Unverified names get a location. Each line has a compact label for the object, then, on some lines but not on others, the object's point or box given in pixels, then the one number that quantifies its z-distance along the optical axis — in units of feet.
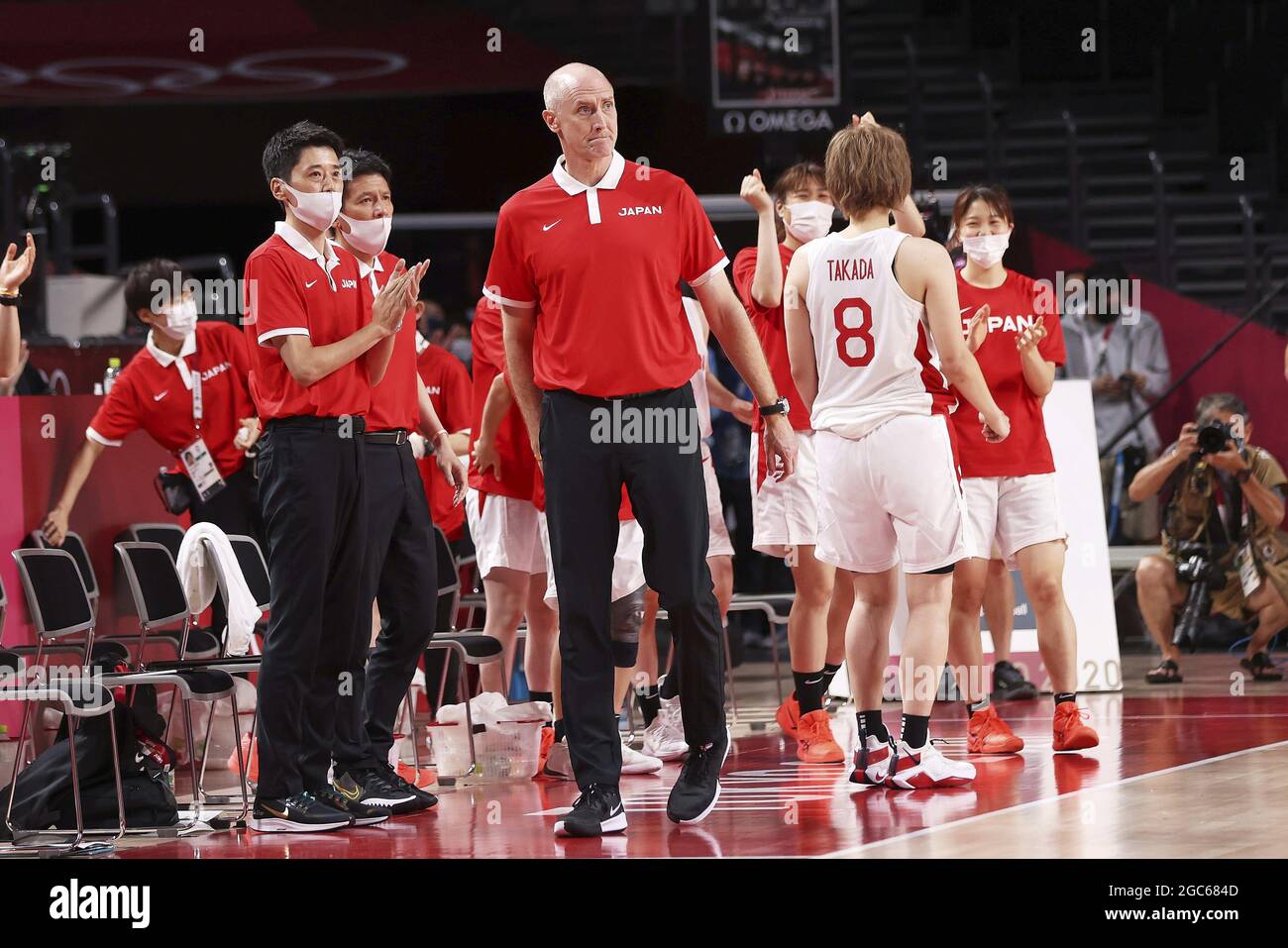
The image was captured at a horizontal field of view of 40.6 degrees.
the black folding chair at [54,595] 17.12
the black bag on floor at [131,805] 15.80
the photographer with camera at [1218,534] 26.30
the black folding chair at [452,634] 18.01
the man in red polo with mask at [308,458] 14.53
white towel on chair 16.53
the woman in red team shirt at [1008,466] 18.19
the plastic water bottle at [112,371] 24.85
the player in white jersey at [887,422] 15.30
